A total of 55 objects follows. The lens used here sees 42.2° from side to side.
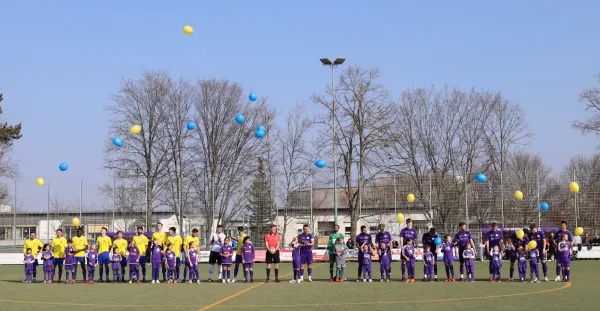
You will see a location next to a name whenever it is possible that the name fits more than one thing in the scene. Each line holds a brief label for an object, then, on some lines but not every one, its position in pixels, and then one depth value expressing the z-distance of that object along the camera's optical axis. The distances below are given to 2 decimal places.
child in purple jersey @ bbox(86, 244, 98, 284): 25.86
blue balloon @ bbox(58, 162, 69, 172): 36.61
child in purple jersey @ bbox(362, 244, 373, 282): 24.36
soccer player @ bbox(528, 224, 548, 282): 23.56
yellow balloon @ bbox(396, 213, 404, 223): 38.31
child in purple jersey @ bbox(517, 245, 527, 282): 23.34
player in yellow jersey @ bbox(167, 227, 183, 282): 25.08
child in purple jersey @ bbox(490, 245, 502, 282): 23.44
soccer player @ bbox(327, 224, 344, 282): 24.81
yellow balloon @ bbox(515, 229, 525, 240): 25.33
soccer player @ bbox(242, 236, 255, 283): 24.55
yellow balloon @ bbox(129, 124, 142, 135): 30.87
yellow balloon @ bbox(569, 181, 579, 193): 30.73
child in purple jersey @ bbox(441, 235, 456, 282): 23.90
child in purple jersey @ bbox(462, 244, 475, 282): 23.69
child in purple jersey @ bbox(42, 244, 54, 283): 25.89
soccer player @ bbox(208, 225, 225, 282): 25.83
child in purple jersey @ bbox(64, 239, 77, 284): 25.96
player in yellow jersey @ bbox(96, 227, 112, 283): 26.22
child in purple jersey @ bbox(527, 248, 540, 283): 22.97
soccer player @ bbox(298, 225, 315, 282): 24.61
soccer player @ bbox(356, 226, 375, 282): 24.52
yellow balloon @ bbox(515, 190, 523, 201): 37.09
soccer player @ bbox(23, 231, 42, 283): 26.74
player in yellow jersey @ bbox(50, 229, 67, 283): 26.45
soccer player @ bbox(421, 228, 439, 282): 24.27
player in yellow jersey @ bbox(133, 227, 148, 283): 25.73
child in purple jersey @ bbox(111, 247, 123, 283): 25.61
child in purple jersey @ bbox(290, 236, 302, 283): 23.92
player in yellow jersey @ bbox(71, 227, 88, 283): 26.19
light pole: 38.30
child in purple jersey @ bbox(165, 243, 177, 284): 24.70
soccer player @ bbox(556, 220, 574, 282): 23.33
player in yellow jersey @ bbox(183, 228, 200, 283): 24.91
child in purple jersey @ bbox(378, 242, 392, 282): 24.47
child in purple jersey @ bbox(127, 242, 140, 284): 25.23
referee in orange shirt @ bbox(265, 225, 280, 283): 24.55
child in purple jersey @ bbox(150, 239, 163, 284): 24.62
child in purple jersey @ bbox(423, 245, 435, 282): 23.97
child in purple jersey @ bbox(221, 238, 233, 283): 24.59
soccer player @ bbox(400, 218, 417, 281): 24.62
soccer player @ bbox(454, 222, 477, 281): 24.09
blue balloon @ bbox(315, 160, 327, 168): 38.03
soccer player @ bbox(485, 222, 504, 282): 24.34
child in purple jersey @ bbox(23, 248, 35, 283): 26.30
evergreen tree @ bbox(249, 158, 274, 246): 41.31
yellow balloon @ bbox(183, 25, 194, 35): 25.30
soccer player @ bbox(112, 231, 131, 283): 25.81
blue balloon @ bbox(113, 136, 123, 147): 33.88
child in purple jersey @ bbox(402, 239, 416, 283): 24.02
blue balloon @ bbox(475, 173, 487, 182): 35.25
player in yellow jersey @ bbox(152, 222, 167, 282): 25.11
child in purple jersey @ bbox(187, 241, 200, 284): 24.62
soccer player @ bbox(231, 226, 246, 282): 25.01
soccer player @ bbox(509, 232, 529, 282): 23.78
